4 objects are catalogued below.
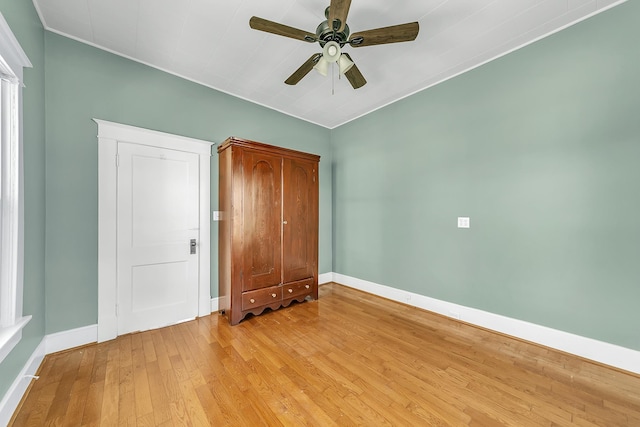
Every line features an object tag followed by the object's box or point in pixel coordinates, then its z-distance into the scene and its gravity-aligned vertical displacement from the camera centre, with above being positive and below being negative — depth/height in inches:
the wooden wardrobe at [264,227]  107.7 -6.3
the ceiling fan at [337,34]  63.6 +51.9
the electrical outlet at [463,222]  107.7 -4.1
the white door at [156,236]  95.7 -8.9
